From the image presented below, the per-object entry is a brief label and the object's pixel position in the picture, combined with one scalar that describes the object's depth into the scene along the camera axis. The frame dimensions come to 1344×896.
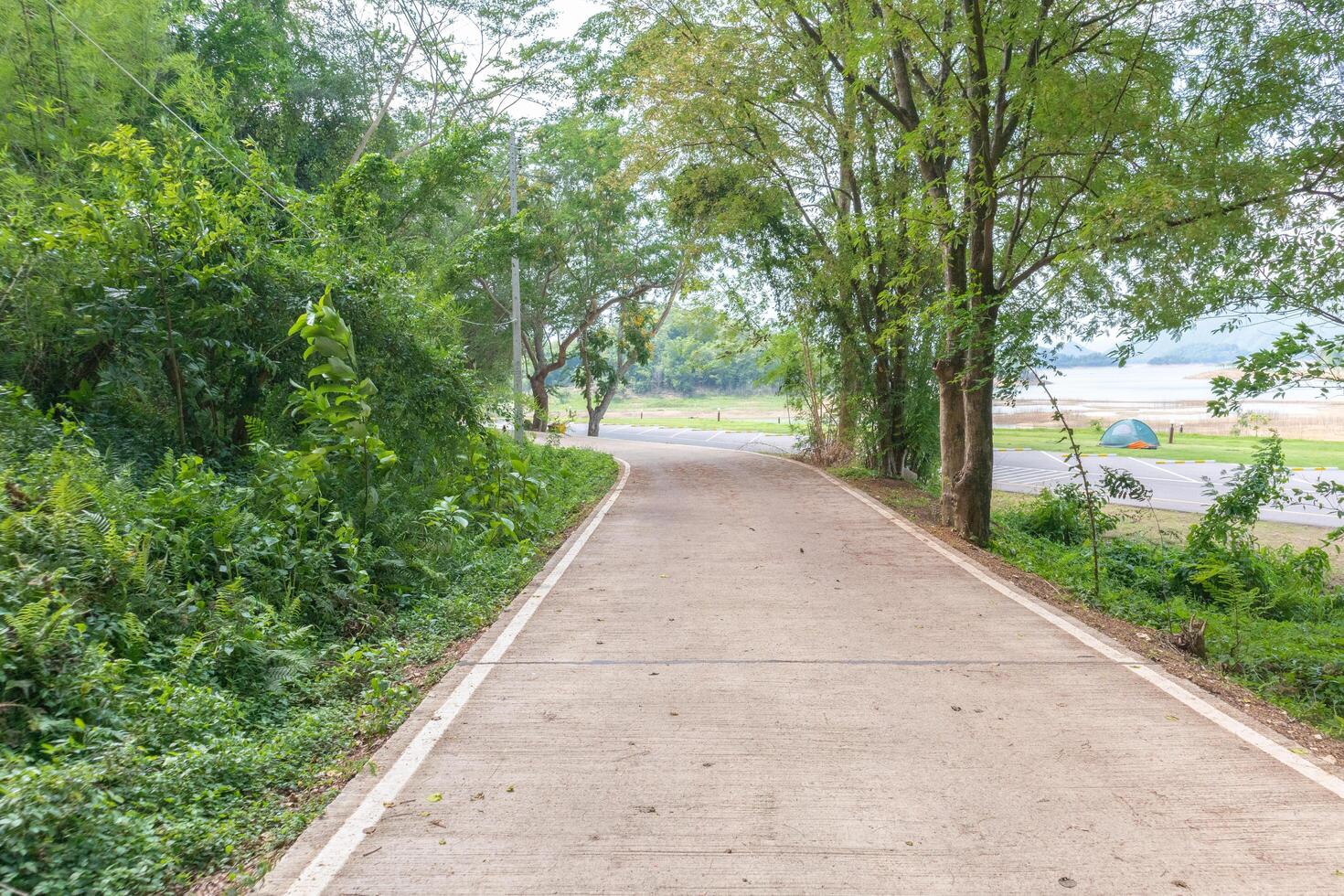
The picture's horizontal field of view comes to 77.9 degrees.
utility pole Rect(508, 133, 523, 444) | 19.77
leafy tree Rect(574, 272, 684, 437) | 35.47
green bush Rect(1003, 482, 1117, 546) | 13.54
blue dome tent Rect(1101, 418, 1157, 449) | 35.22
